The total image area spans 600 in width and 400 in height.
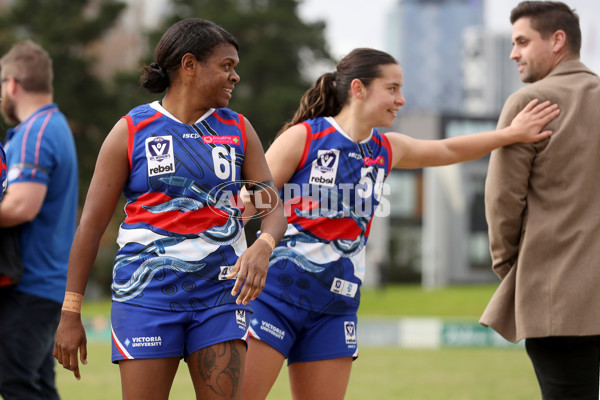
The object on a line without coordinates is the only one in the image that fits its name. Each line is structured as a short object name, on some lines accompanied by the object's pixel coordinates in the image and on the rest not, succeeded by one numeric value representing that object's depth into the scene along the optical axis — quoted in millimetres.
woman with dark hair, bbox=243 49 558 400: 8687
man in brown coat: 8289
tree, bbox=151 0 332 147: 73437
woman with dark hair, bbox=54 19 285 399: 6789
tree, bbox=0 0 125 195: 70312
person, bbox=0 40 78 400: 9805
